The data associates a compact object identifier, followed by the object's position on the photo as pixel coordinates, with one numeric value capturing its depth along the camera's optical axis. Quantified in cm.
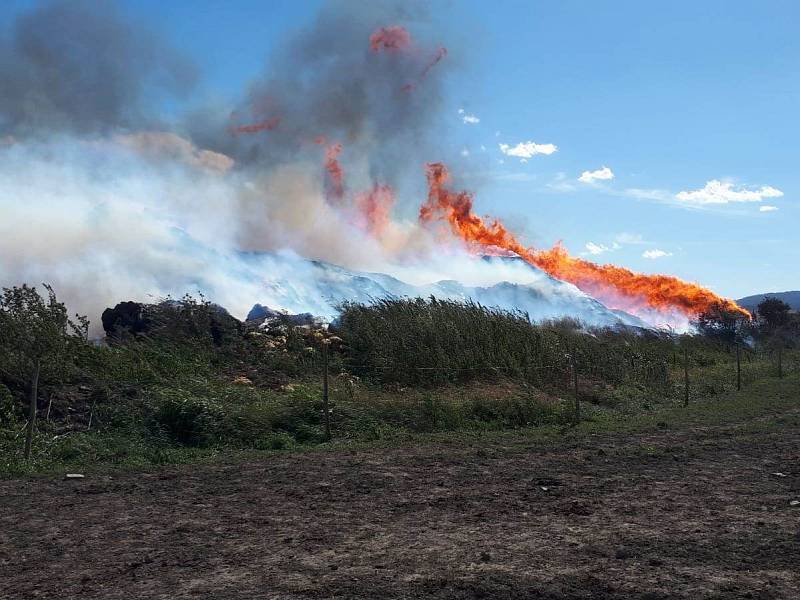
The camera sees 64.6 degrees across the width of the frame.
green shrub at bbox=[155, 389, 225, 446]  1236
